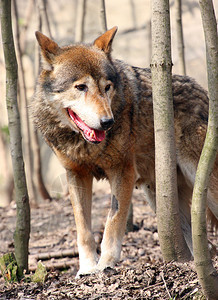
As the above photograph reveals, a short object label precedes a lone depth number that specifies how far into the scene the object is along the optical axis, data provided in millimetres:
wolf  8414
